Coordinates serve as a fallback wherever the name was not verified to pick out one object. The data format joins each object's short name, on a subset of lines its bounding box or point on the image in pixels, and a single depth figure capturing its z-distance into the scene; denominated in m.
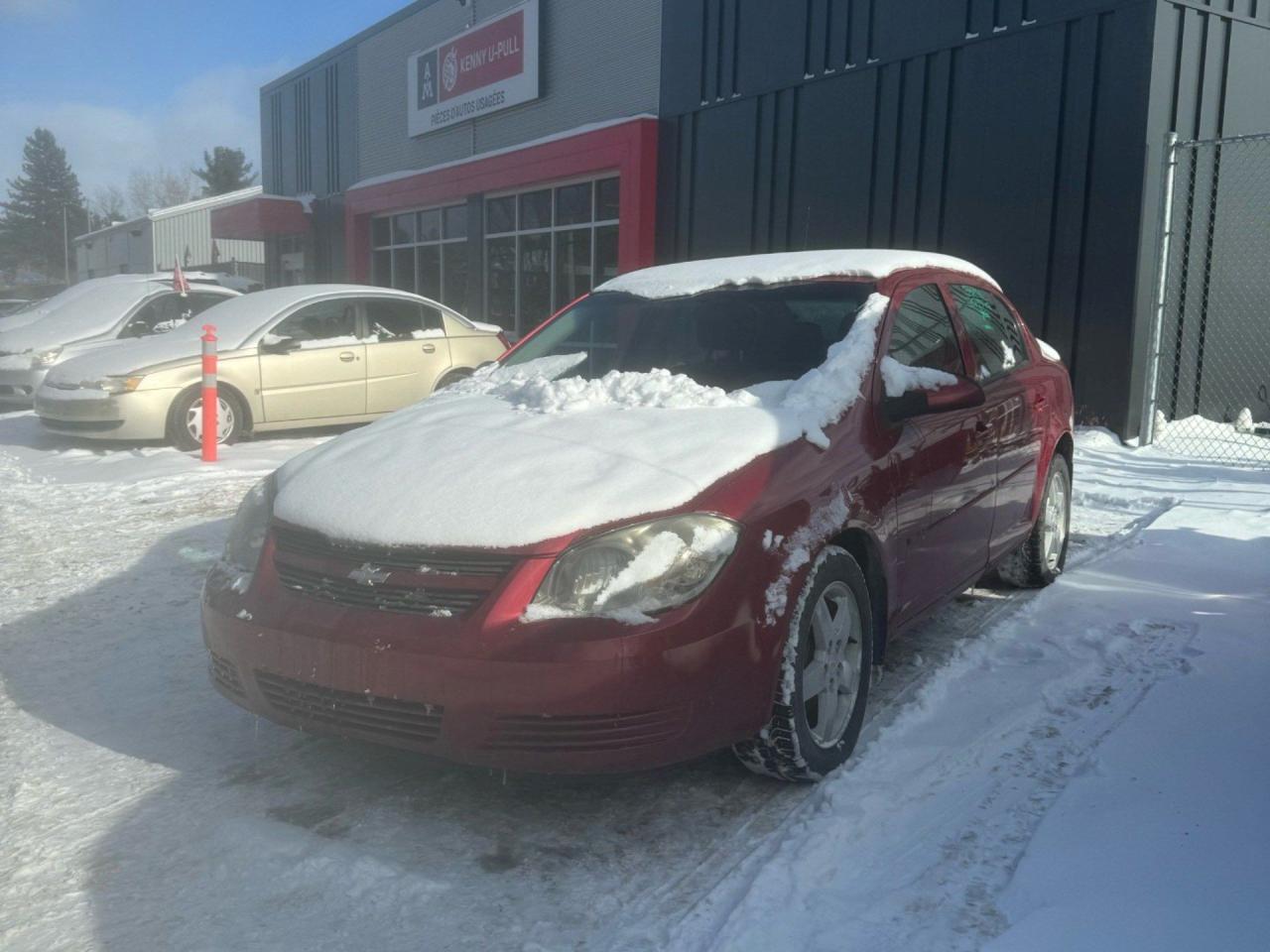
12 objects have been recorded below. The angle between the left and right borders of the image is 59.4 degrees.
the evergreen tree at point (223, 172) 85.44
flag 13.01
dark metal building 9.56
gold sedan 9.13
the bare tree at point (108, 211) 96.12
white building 43.00
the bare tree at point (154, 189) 102.69
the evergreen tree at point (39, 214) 92.75
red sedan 2.73
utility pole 83.94
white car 12.30
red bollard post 8.63
